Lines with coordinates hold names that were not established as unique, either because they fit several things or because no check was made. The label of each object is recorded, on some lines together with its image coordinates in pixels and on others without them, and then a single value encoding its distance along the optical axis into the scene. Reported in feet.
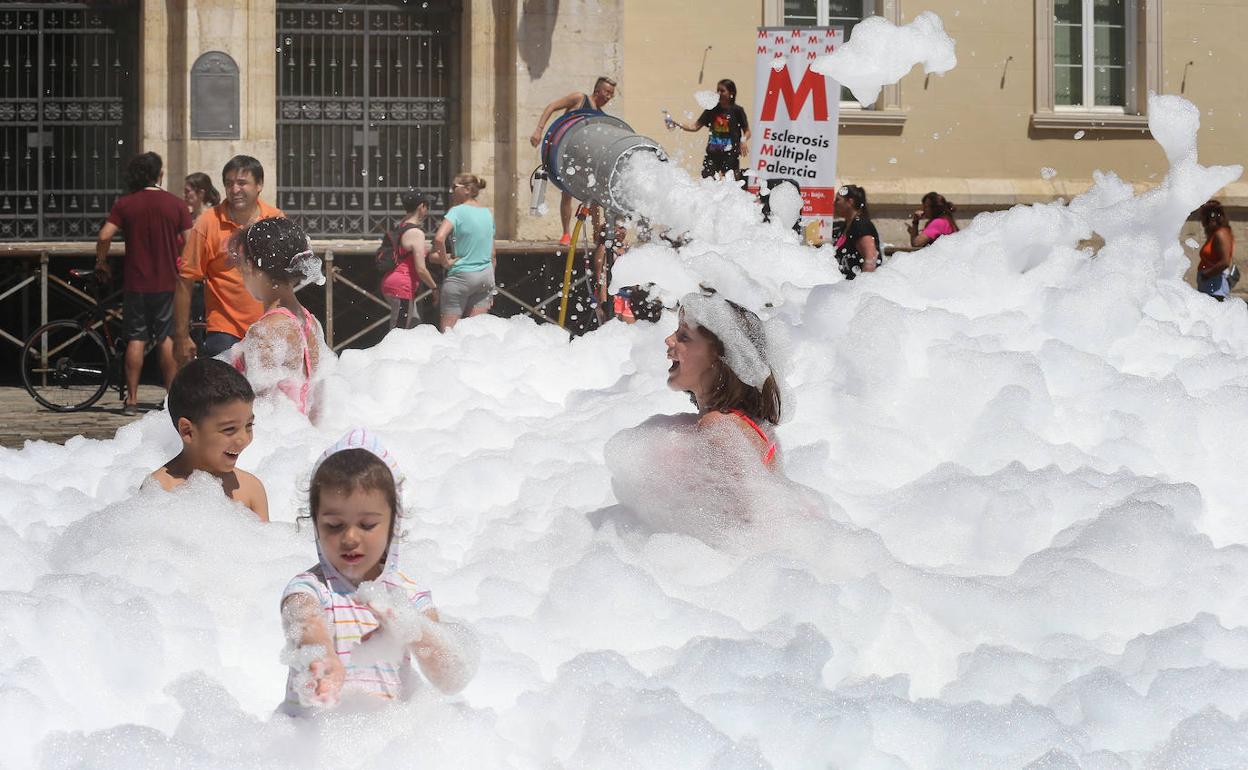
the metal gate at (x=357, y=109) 55.26
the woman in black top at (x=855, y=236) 37.88
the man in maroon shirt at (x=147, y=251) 36.83
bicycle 39.60
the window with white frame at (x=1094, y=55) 60.49
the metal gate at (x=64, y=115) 53.11
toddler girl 11.00
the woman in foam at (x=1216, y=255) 48.60
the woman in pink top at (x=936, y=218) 48.11
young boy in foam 15.58
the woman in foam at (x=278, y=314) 19.53
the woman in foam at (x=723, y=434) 15.80
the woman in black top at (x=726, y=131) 46.37
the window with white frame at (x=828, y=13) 58.18
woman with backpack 41.42
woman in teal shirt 40.16
